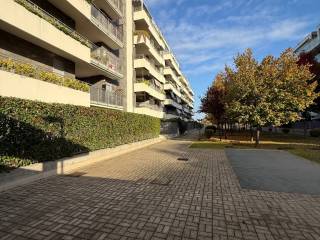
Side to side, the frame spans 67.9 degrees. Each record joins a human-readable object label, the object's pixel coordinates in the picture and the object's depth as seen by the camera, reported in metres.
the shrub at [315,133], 34.38
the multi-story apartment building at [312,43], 44.29
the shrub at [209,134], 32.86
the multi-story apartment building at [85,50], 11.16
